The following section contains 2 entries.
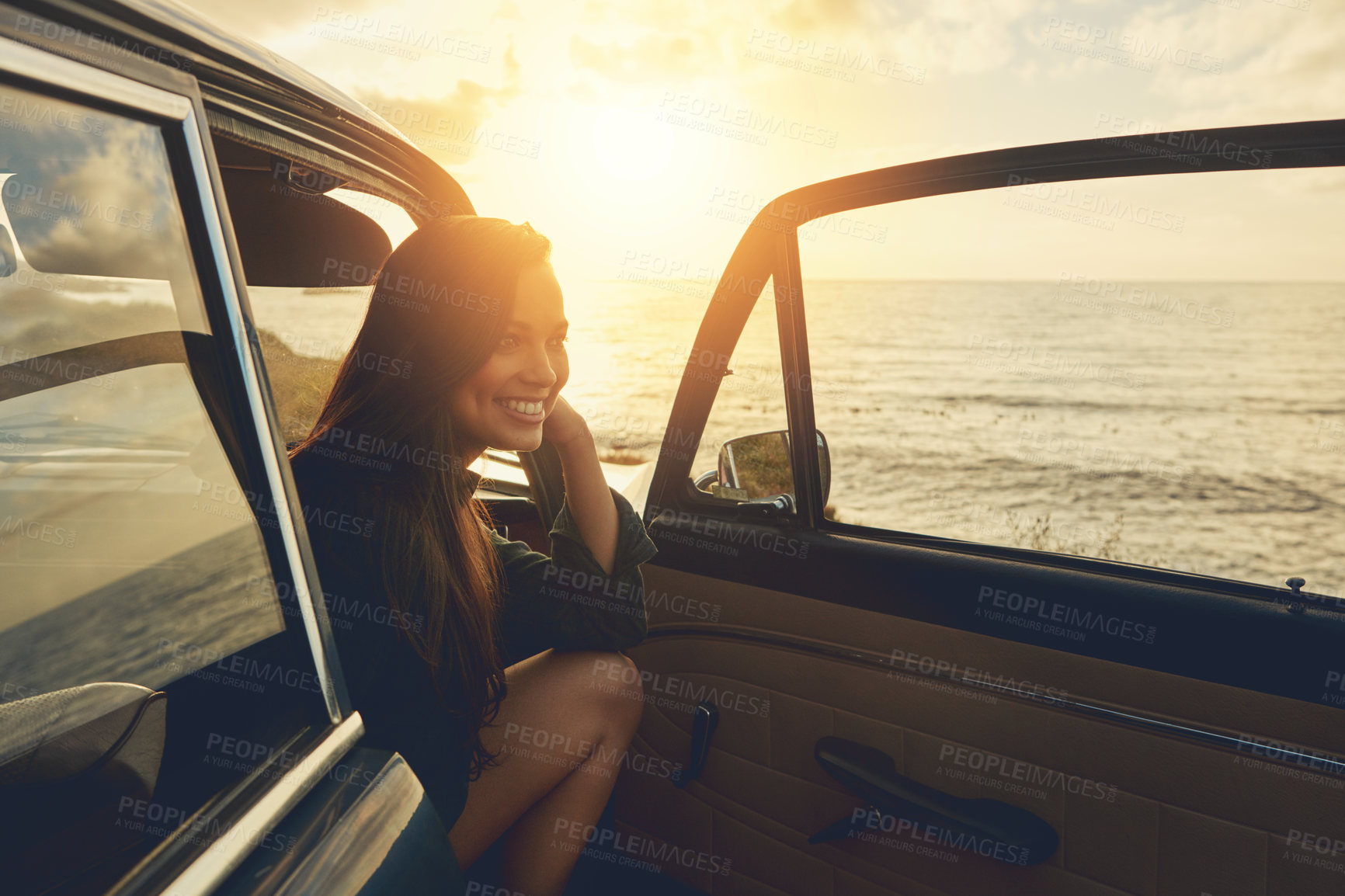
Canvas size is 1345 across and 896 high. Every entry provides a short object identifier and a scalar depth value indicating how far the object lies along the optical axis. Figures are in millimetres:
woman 1452
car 767
